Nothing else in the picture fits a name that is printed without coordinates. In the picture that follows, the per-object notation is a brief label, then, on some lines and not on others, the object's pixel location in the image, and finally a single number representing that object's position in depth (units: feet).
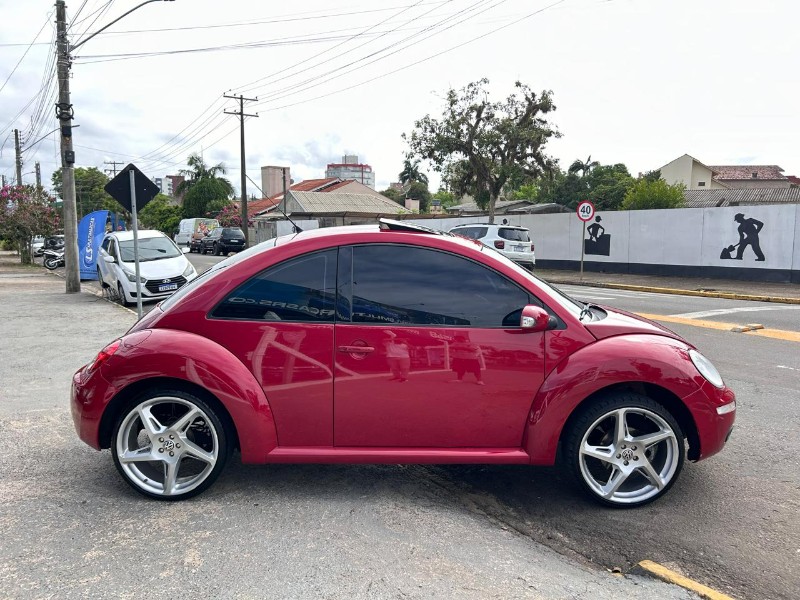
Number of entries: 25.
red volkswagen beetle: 11.23
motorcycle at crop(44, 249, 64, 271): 95.56
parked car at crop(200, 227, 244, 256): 120.57
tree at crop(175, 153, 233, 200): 212.02
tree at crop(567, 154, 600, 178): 243.19
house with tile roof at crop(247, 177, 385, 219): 204.54
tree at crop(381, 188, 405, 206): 292.65
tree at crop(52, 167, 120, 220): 251.80
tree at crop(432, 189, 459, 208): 313.28
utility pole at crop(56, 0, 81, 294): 51.72
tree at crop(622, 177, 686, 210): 138.82
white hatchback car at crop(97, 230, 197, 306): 44.47
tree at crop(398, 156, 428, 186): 292.47
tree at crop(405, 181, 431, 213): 307.78
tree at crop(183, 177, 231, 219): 206.39
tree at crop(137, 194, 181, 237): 228.70
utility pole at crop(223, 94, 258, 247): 124.47
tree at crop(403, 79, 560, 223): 92.02
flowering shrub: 90.53
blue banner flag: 63.67
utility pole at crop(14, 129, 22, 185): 126.91
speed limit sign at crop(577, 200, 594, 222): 67.21
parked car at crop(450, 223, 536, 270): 66.80
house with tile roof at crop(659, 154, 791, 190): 212.02
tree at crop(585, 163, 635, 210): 185.26
